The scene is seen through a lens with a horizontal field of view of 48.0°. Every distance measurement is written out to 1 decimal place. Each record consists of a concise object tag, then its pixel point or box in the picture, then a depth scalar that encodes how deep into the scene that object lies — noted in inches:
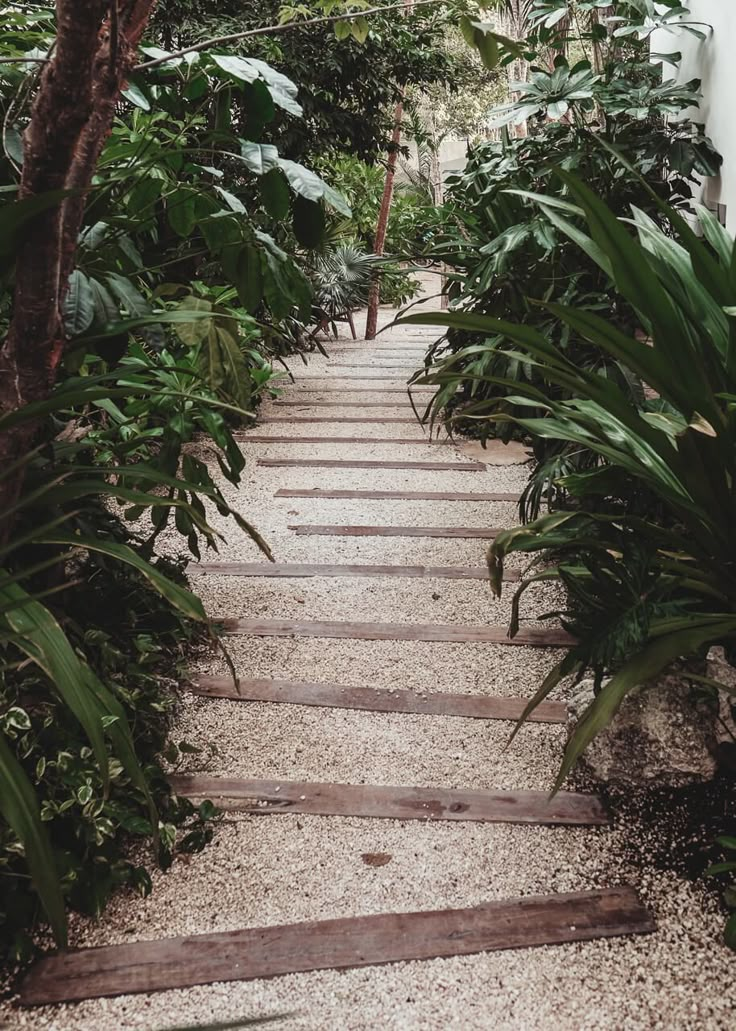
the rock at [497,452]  141.3
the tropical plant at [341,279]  250.2
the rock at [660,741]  55.6
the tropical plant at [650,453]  47.0
